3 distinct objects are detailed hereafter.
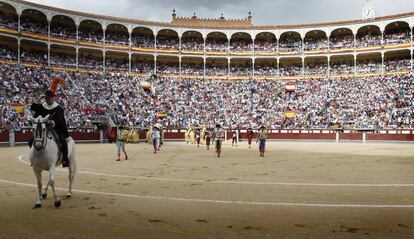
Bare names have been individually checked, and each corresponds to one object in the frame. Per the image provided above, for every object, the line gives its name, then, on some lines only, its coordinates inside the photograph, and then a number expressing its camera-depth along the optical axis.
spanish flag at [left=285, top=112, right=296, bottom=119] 44.22
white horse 6.92
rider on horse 7.42
